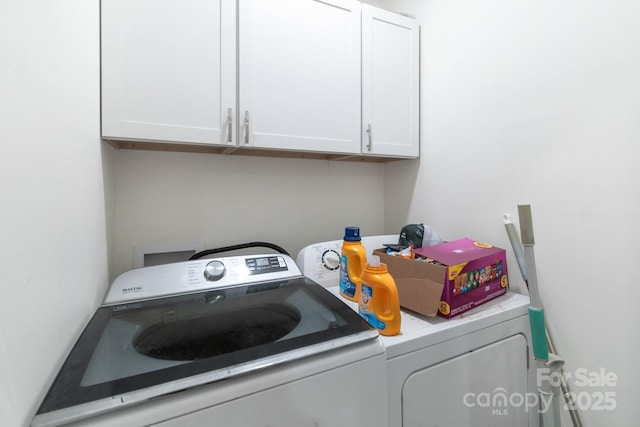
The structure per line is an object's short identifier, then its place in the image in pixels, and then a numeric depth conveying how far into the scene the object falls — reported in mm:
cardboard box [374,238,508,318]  931
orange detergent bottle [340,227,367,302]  1118
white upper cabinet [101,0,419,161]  1035
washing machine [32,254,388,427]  507
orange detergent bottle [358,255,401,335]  827
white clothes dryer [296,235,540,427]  808
